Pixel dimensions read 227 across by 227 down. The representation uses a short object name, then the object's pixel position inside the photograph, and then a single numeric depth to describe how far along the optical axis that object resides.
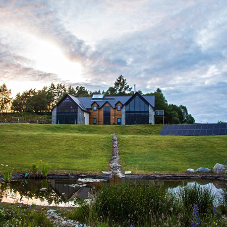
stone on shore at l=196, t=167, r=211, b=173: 13.64
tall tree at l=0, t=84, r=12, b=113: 69.68
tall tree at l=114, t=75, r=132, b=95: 83.06
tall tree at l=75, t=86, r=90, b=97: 94.09
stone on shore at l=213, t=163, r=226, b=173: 13.40
